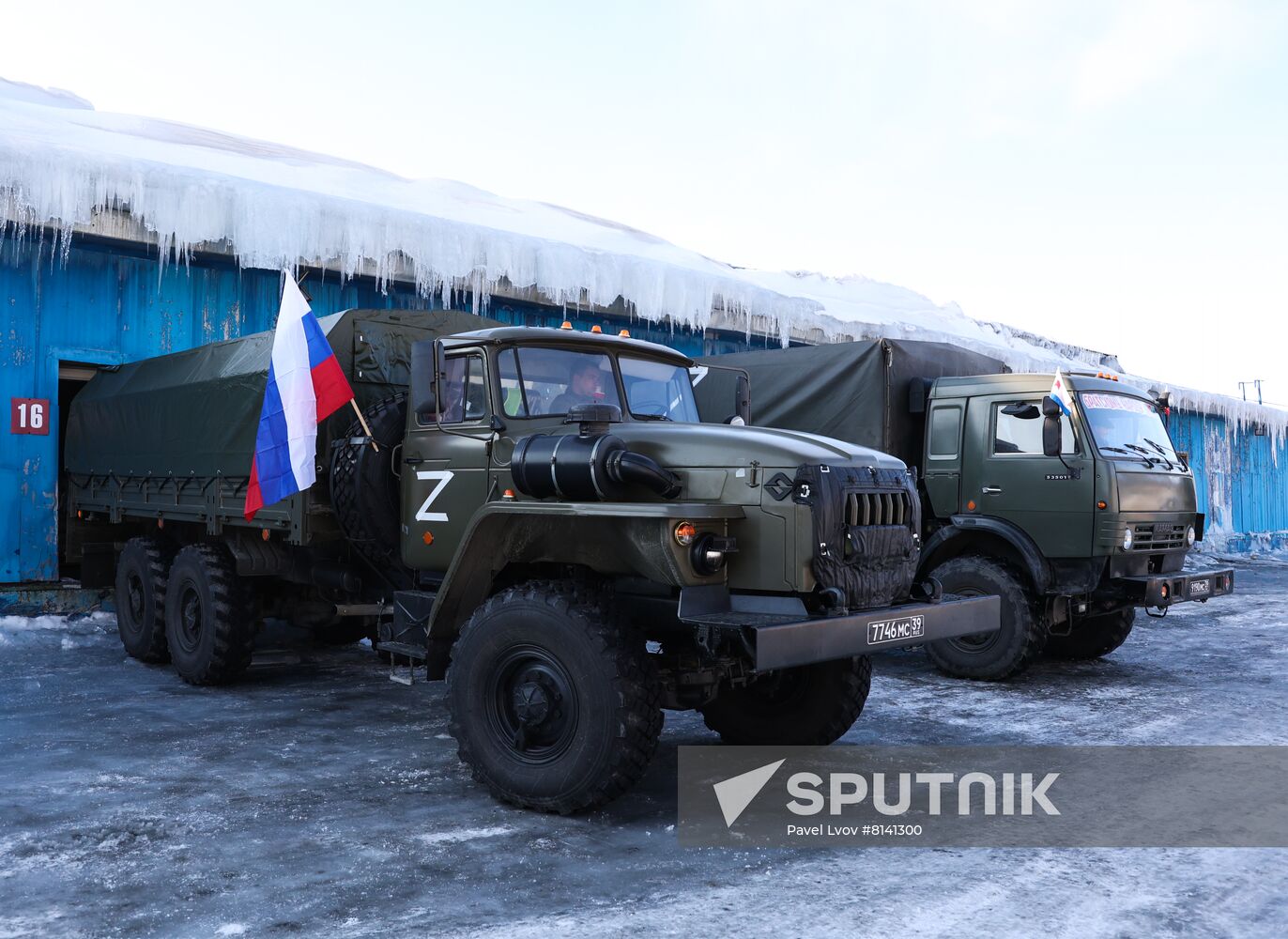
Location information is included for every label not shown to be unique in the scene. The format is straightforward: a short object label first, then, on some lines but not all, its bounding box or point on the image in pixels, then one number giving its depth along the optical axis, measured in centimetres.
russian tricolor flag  639
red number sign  1065
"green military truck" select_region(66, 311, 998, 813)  445
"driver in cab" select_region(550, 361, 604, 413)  552
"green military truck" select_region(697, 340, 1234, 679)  798
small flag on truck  794
